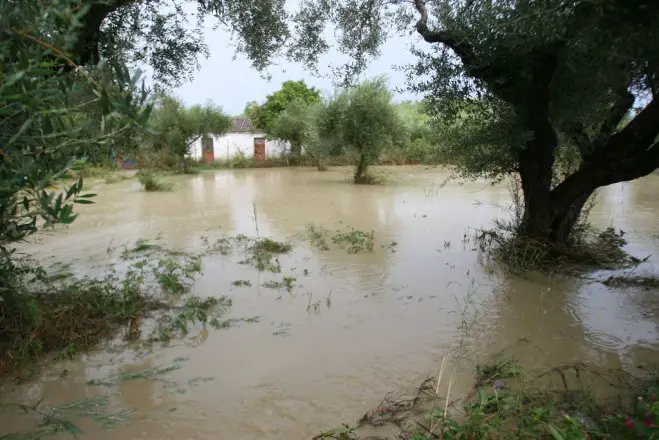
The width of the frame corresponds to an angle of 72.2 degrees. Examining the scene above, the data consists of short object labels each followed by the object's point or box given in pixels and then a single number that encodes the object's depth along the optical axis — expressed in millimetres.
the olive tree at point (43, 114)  1652
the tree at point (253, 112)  40400
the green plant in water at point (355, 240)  9148
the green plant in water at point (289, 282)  6891
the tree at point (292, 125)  30012
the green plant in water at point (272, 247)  9055
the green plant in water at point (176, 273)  6723
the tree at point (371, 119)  19422
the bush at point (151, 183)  18672
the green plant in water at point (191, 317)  5301
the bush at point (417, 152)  30594
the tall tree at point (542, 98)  4949
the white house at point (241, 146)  33531
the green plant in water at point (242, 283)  7035
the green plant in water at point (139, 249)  8758
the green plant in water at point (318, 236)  9428
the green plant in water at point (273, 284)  6941
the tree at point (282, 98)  38441
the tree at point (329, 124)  20500
